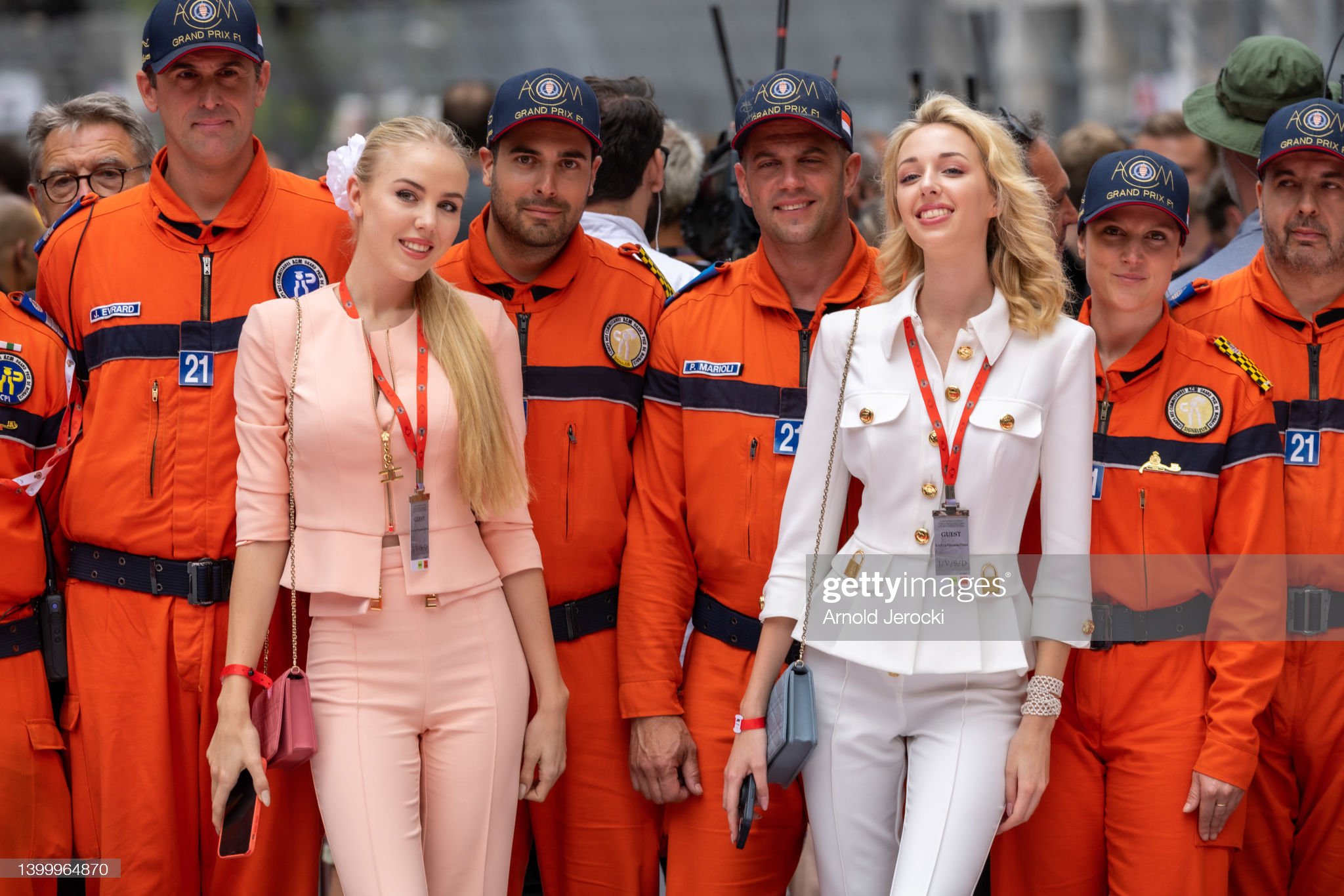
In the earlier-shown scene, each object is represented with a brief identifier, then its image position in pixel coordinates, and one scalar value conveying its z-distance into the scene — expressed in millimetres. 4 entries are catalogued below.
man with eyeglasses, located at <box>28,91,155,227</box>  9086
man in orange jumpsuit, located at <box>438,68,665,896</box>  7551
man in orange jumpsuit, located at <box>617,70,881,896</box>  7316
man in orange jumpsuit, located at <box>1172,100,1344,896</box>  7453
